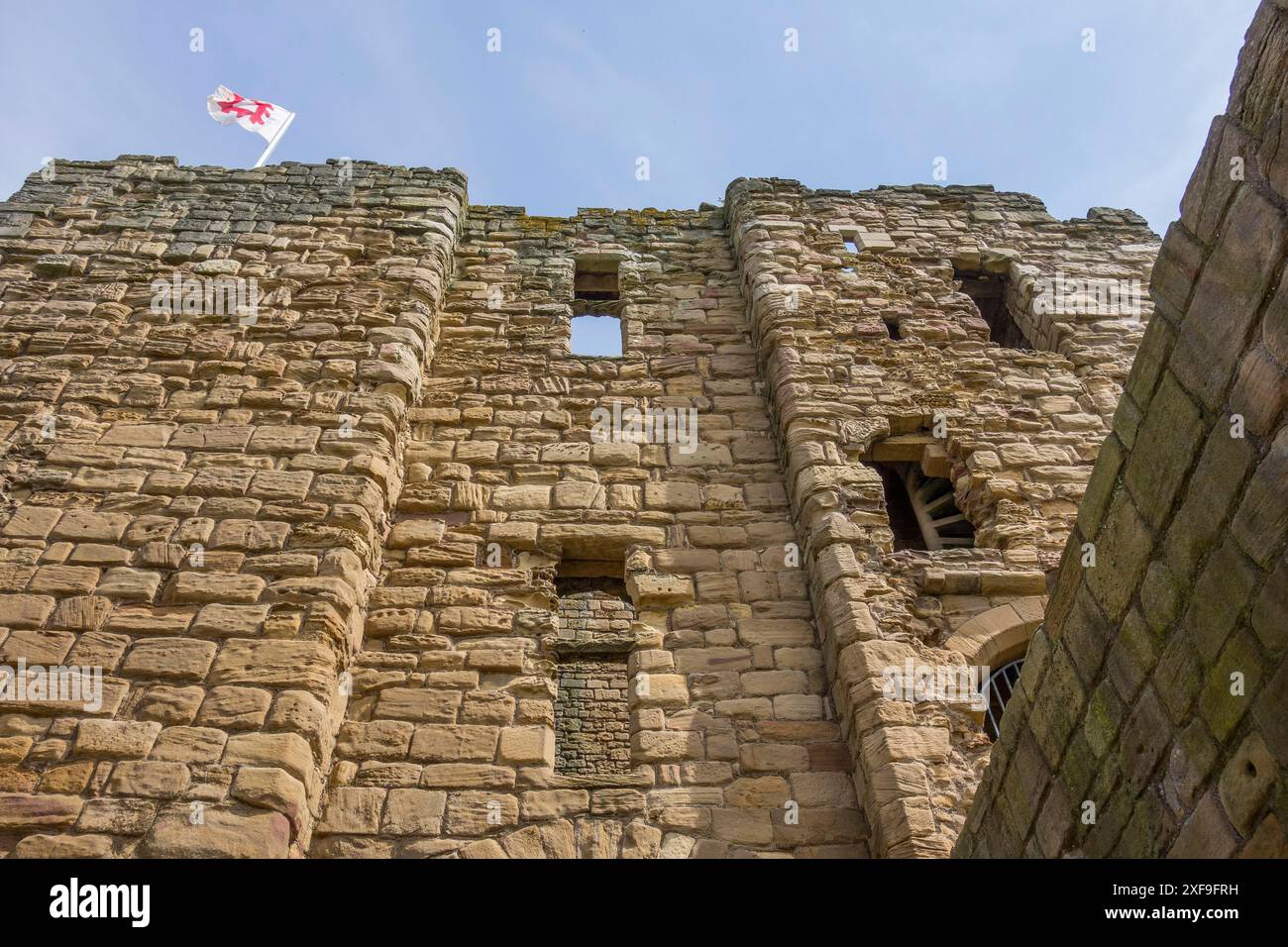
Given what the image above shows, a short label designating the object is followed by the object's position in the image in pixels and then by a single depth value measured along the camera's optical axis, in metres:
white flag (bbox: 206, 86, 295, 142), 9.80
